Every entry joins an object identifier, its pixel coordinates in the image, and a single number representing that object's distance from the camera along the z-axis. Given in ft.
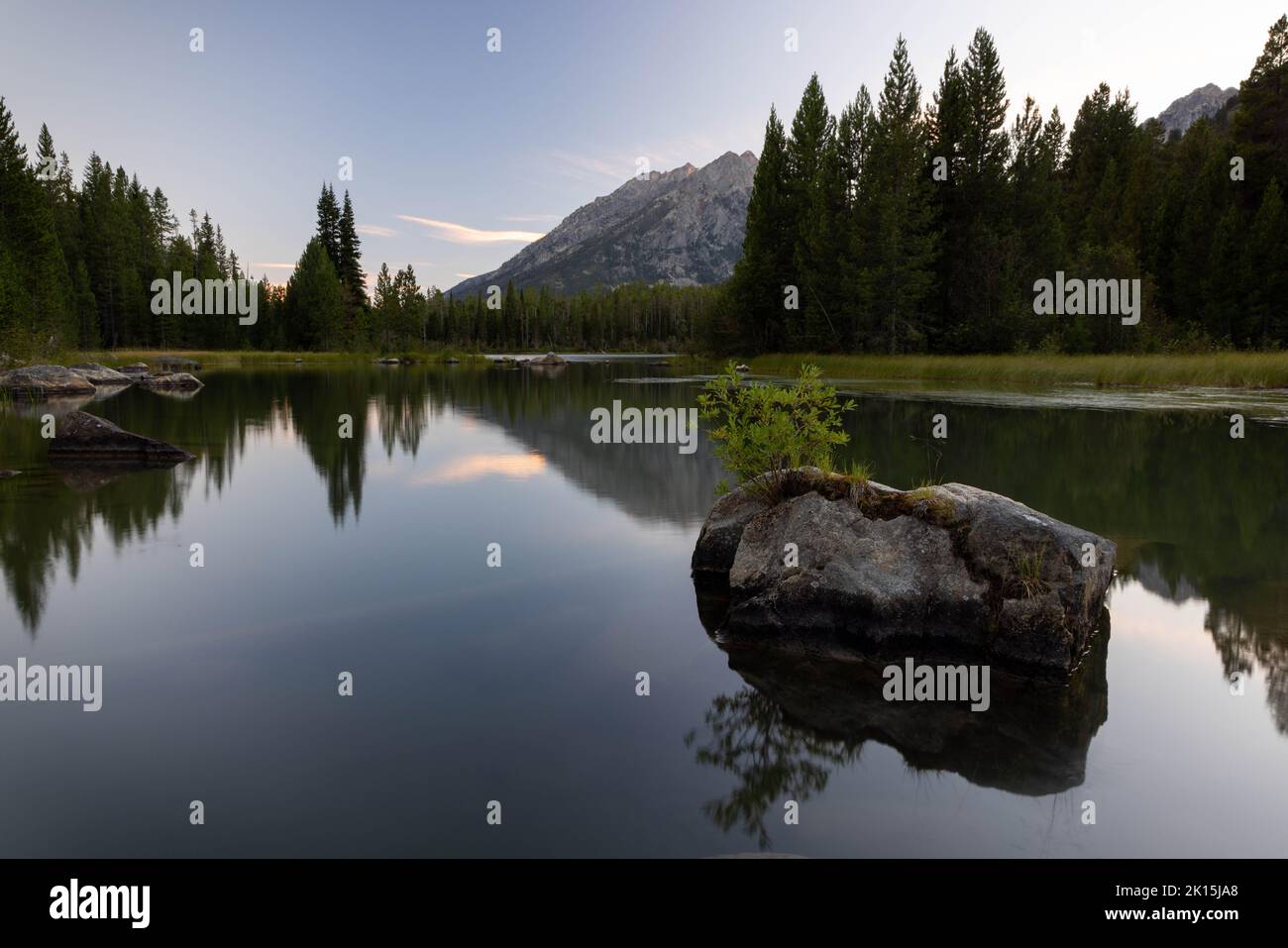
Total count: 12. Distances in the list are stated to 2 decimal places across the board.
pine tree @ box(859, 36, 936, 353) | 166.61
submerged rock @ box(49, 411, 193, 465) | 57.72
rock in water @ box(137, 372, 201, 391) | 148.25
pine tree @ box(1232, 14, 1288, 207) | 186.09
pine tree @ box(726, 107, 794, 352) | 213.87
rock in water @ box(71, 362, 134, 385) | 160.65
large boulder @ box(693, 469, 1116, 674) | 22.35
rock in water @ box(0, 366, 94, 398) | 121.49
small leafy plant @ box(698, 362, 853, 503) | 30.32
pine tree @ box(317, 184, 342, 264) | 373.20
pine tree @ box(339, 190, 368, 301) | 374.43
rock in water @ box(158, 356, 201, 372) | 230.38
